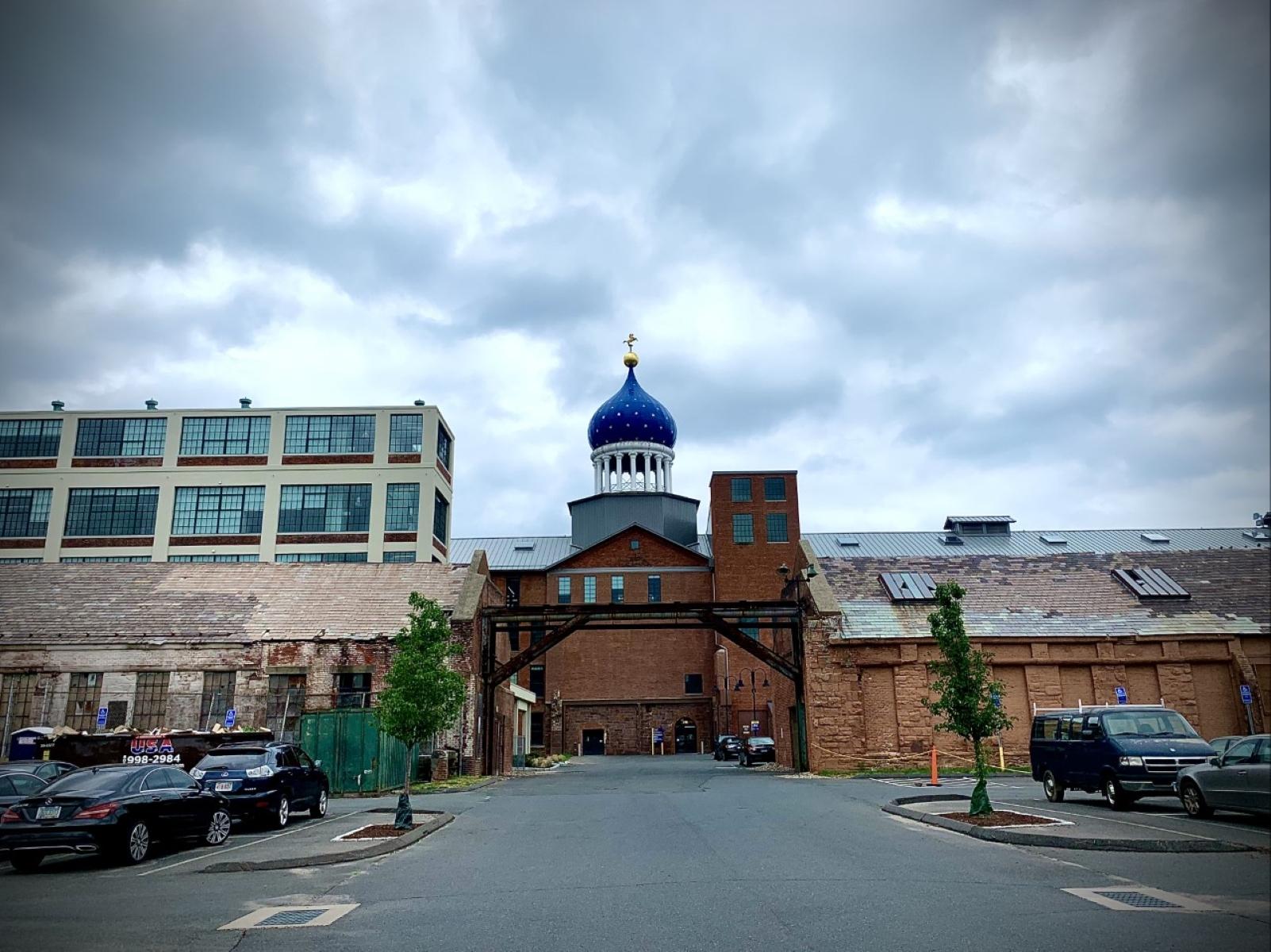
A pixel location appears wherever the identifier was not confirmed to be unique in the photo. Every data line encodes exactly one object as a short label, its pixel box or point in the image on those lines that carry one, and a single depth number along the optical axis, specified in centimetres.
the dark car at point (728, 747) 5500
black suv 1839
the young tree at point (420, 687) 1934
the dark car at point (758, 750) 4681
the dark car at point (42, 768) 1752
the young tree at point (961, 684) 1902
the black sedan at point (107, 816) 1355
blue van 1828
